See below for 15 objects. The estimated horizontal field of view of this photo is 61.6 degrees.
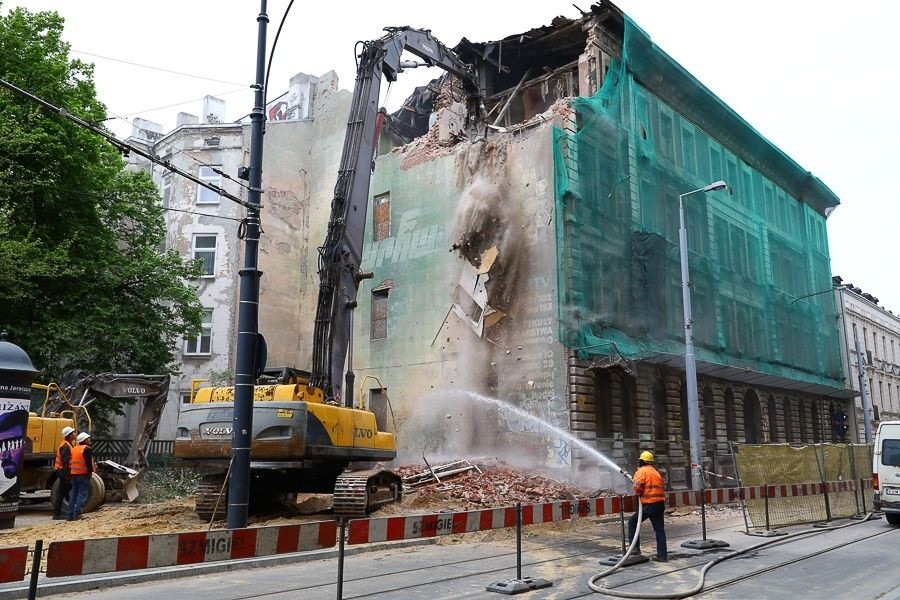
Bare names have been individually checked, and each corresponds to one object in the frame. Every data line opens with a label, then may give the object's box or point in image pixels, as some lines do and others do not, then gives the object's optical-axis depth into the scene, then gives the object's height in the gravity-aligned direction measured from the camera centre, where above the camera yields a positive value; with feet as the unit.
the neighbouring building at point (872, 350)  149.18 +18.99
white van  54.24 -2.13
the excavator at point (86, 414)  52.11 +1.39
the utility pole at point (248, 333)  35.78 +5.40
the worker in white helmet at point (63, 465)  45.85 -1.37
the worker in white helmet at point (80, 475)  45.68 -1.98
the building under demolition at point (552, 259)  78.89 +21.81
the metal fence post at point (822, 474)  55.93 -2.54
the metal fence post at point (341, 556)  22.85 -3.42
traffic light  103.91 +2.14
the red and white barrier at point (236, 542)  16.94 -2.78
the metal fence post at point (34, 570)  15.35 -2.60
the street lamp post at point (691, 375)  62.39 +5.76
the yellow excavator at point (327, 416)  41.86 +1.46
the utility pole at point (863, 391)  121.08 +7.80
